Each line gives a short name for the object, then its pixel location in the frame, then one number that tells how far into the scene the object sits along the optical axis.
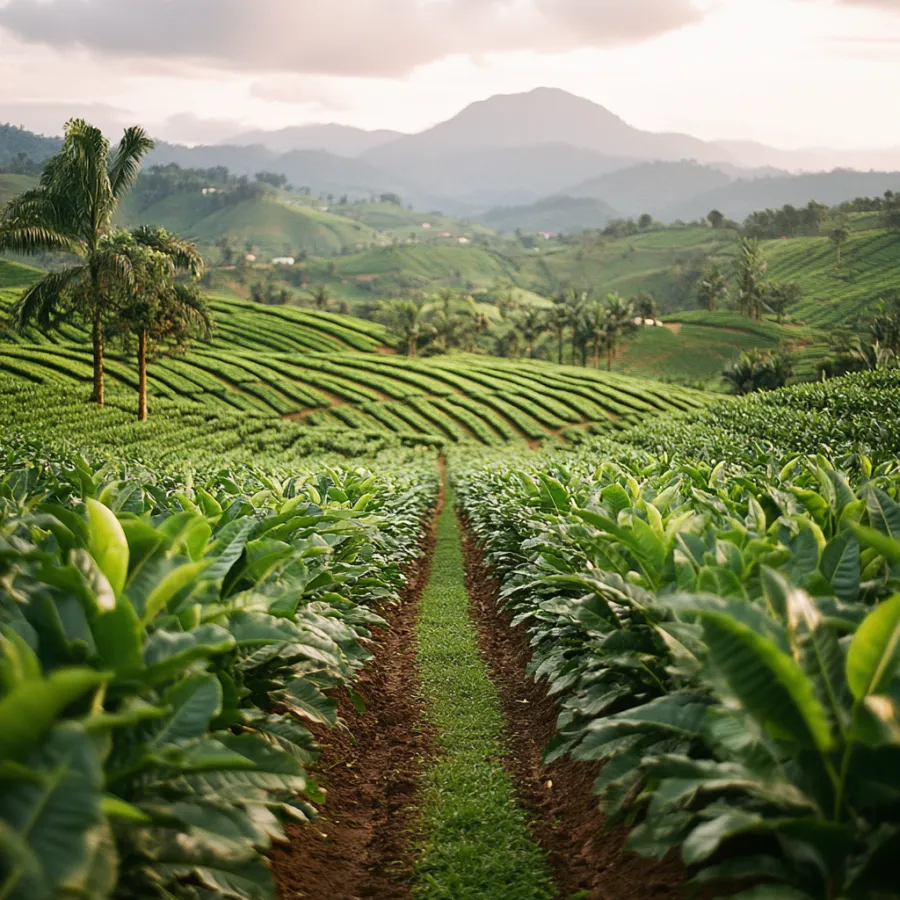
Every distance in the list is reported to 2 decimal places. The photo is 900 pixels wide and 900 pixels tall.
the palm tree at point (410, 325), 52.91
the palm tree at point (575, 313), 61.22
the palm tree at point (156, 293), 22.78
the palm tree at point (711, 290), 76.88
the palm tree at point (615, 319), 59.50
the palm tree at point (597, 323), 58.53
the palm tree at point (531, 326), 65.75
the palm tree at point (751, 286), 71.31
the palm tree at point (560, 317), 62.59
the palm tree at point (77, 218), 22.47
